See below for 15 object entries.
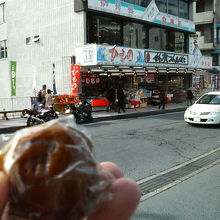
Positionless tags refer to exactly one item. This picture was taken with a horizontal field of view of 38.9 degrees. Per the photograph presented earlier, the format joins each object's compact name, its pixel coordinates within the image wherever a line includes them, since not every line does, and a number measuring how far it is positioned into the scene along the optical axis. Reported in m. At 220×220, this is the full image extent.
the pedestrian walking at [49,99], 15.99
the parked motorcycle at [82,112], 14.80
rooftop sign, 19.95
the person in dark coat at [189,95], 24.45
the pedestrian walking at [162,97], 20.72
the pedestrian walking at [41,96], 17.12
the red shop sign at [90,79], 20.65
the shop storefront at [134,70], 19.00
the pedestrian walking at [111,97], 19.58
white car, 11.95
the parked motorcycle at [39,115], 12.46
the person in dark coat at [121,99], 18.23
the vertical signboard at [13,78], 22.15
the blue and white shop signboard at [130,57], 18.45
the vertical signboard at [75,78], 19.11
